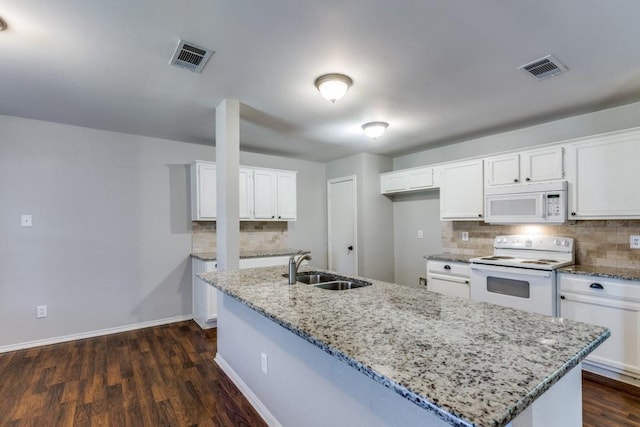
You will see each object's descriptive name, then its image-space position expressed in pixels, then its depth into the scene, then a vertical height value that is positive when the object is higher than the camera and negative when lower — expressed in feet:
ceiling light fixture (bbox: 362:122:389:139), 11.16 +3.03
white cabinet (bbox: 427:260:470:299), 11.53 -2.54
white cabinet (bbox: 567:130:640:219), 8.67 +0.95
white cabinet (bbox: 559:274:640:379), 7.92 -2.76
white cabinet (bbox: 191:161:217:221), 12.85 +0.97
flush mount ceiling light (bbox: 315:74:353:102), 7.75 +3.21
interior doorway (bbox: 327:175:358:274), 16.20 -0.62
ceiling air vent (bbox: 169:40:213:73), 6.54 +3.49
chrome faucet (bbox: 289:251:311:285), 7.03 -1.25
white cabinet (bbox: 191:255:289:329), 12.11 -3.05
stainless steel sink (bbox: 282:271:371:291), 7.40 -1.69
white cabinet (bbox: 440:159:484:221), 12.03 +0.81
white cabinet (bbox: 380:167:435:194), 13.98 +1.50
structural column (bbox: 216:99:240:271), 9.34 +0.90
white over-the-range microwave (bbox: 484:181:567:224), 9.91 +0.24
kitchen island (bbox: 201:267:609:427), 2.64 -1.52
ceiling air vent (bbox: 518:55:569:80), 7.07 +3.36
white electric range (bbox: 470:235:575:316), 9.22 -1.92
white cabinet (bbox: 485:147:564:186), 10.01 +1.50
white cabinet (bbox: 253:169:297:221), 14.33 +0.90
